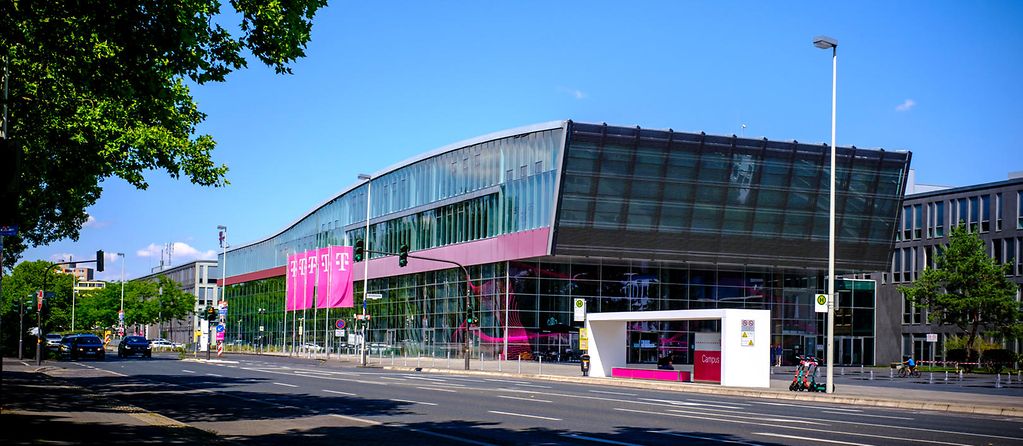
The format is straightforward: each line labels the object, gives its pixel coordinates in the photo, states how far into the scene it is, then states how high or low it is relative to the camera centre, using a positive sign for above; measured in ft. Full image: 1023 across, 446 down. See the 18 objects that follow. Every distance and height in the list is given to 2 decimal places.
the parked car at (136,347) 250.57 -14.48
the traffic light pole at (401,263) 168.94 -1.60
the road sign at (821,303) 122.31 -0.58
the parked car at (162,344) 408.51 -22.91
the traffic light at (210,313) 239.09 -5.96
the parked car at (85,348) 218.38 -13.06
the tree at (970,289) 247.09 +2.63
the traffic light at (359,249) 168.96 +6.39
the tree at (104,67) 51.42 +12.64
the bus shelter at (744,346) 132.05 -6.08
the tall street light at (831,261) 117.19 +4.20
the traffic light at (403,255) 168.52 +5.55
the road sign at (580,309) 163.00 -2.44
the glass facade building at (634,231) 212.02 +13.66
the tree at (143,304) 482.28 -8.65
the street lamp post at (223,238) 339.57 +15.42
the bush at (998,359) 226.79 -12.52
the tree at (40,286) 531.91 -1.84
